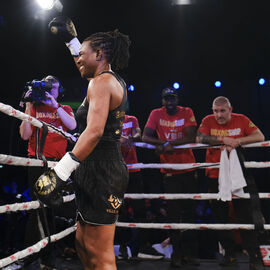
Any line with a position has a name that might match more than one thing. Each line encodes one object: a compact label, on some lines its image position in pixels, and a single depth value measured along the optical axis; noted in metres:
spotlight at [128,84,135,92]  7.25
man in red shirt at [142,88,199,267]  2.72
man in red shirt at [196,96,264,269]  2.57
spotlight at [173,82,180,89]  7.19
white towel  2.52
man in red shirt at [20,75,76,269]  2.20
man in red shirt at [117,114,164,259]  2.87
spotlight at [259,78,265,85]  6.92
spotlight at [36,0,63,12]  4.20
